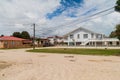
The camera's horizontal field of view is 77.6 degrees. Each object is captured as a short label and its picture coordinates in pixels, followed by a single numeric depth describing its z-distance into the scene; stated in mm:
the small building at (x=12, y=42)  25329
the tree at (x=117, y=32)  13127
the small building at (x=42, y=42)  32612
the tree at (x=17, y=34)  37977
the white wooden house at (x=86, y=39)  24864
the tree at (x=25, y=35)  38520
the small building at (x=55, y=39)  42037
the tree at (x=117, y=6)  12414
